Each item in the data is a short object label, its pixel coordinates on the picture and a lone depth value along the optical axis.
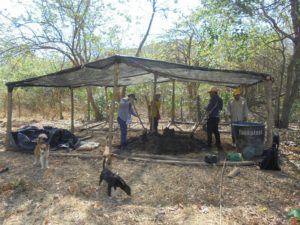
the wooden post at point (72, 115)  11.95
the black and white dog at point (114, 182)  5.13
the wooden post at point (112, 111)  7.05
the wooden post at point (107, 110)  16.99
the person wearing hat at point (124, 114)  8.74
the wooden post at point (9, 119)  9.05
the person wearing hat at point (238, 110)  8.86
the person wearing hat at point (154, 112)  11.22
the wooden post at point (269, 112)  7.71
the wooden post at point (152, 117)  11.26
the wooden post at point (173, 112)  14.24
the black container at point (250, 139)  7.56
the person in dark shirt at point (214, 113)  8.40
